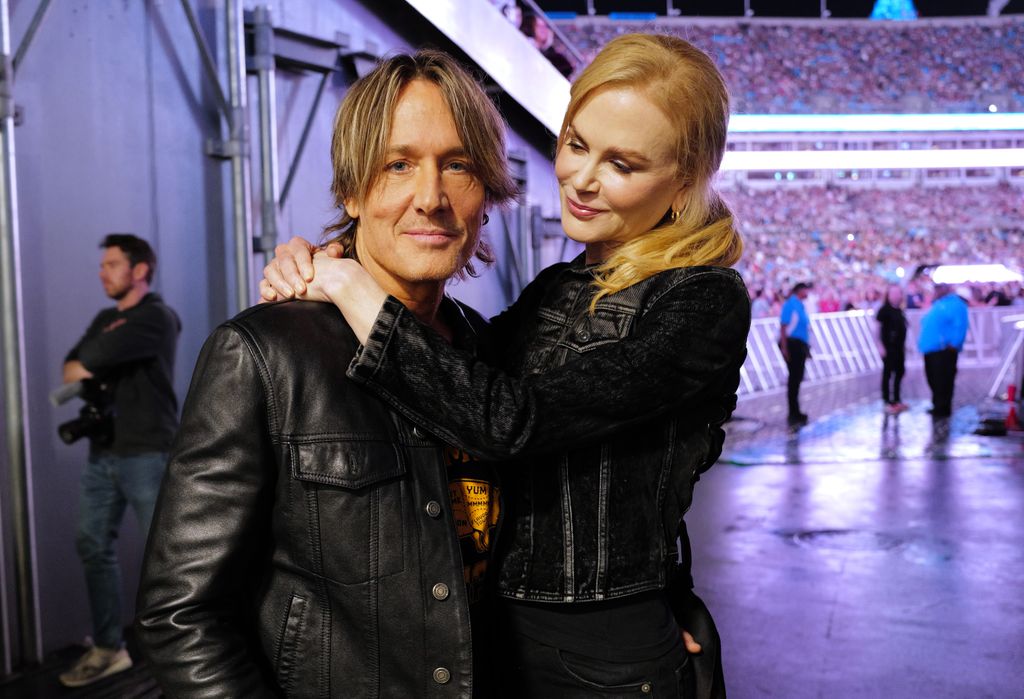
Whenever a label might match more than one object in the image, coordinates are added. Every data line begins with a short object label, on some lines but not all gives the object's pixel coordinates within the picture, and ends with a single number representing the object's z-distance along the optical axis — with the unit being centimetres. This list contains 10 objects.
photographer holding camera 434
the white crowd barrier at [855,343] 1800
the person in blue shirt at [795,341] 1251
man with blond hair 124
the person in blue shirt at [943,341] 1250
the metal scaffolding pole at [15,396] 412
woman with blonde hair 140
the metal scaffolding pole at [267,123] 545
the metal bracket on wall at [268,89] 546
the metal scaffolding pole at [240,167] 530
